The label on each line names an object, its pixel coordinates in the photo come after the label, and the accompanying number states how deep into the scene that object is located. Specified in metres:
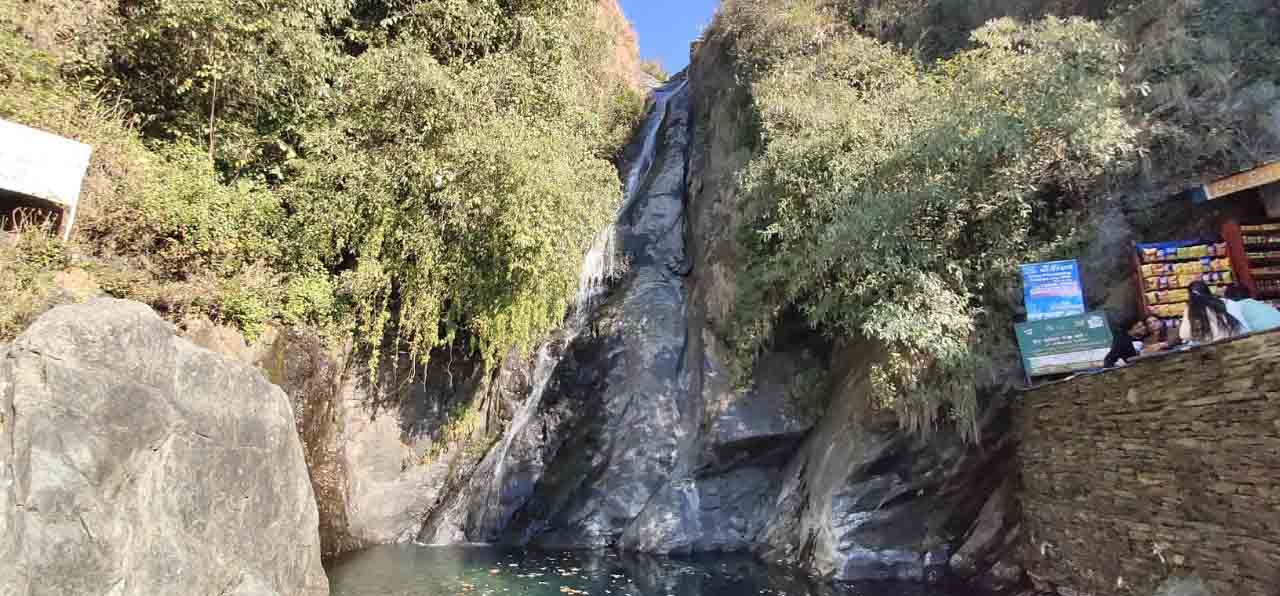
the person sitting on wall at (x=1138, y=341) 8.60
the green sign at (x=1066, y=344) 8.98
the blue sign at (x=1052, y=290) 9.38
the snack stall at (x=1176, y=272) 9.01
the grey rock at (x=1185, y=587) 6.54
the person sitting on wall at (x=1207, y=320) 7.76
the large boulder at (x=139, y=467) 5.09
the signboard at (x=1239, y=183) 8.73
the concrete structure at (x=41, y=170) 7.49
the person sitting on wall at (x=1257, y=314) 7.54
